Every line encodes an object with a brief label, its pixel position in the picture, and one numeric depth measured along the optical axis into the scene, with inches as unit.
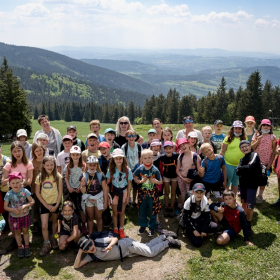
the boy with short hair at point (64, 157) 292.6
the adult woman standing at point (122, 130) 336.2
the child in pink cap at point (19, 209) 243.1
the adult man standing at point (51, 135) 328.5
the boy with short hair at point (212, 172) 294.2
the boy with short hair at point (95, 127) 343.3
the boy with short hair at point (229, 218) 260.2
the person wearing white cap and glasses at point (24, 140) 307.4
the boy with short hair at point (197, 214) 264.7
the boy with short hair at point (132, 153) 318.7
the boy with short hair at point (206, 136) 332.7
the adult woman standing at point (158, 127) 354.2
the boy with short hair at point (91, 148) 295.8
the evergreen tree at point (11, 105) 1550.2
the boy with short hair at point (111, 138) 315.3
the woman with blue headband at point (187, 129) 347.9
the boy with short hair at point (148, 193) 284.4
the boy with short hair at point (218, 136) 352.1
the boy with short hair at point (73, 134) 325.4
